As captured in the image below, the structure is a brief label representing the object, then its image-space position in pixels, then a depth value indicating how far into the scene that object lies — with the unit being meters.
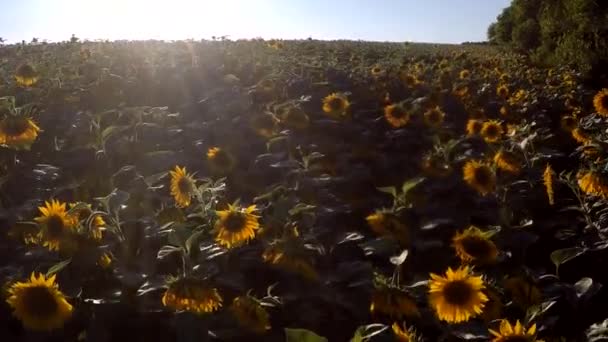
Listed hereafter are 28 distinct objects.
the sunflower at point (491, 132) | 5.58
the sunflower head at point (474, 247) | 3.02
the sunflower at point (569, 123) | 5.97
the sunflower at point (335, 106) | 6.00
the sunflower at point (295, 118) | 5.30
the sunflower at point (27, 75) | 6.14
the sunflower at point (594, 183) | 3.67
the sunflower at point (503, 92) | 8.20
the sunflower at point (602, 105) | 5.52
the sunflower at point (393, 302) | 2.55
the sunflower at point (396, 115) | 6.13
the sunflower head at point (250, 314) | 2.55
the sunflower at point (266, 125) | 5.25
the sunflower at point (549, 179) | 4.09
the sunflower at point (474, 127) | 6.11
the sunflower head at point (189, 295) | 2.45
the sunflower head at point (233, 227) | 2.94
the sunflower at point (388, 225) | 3.27
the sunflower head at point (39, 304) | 2.43
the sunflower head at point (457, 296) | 2.46
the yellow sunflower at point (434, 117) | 6.33
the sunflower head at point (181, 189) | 3.55
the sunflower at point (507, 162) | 4.54
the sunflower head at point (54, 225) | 2.86
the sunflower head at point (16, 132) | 3.99
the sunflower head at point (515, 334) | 2.06
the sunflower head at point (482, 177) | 4.25
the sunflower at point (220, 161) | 4.29
